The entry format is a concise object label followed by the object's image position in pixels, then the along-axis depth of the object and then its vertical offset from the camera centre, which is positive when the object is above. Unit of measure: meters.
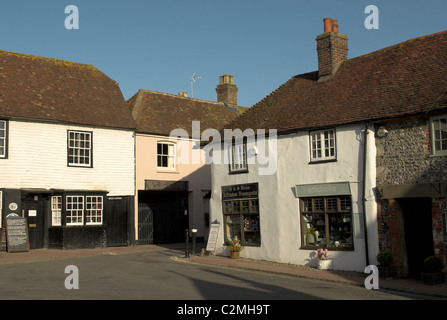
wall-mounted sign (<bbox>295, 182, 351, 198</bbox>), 17.75 +0.71
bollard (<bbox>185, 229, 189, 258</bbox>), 21.55 -1.49
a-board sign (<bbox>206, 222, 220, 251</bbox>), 22.25 -0.97
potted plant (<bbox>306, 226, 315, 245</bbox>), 18.72 -0.90
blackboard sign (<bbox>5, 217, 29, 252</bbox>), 22.81 -0.69
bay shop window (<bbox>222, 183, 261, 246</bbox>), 21.03 -0.04
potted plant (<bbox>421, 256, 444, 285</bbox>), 14.50 -1.79
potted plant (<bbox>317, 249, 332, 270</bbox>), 17.72 -1.69
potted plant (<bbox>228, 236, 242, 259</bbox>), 21.00 -1.41
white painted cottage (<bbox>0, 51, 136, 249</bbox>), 23.81 +2.90
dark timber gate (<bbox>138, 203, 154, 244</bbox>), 28.42 -0.50
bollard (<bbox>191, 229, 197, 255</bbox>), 22.46 -1.14
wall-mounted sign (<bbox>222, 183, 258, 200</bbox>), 21.03 +0.86
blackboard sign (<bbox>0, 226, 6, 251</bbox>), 23.06 -1.06
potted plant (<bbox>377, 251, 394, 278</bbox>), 15.74 -1.64
